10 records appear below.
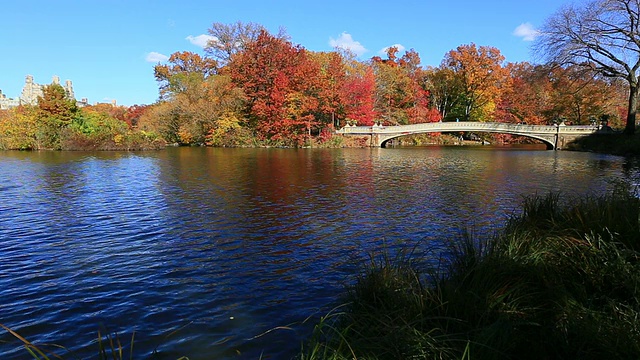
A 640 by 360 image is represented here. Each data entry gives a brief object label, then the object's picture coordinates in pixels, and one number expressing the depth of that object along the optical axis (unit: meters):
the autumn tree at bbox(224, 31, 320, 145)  48.97
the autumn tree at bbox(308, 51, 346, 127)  49.72
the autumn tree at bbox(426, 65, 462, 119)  64.00
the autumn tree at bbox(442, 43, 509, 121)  60.50
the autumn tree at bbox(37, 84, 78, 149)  43.47
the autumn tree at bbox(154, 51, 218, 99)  73.93
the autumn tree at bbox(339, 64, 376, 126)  51.75
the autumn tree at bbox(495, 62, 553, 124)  56.59
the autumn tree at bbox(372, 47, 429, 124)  59.81
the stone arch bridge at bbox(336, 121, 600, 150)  43.91
